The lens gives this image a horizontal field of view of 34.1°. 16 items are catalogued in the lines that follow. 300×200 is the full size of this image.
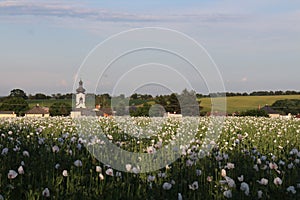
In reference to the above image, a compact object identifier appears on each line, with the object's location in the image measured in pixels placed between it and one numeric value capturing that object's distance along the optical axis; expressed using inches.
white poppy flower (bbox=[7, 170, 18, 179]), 198.4
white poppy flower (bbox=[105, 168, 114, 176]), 213.3
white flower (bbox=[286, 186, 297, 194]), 193.0
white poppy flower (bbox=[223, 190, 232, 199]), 183.2
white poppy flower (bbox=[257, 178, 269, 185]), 199.6
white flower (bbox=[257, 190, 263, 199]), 187.0
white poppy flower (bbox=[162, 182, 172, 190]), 197.0
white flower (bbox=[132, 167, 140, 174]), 223.5
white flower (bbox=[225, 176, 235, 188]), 193.7
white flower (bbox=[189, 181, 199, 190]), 196.1
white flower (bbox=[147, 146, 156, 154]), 273.6
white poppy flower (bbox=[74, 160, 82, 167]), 230.3
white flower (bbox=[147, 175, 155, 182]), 207.8
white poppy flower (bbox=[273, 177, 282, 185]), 200.4
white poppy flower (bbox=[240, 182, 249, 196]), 191.3
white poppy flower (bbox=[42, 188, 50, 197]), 182.2
